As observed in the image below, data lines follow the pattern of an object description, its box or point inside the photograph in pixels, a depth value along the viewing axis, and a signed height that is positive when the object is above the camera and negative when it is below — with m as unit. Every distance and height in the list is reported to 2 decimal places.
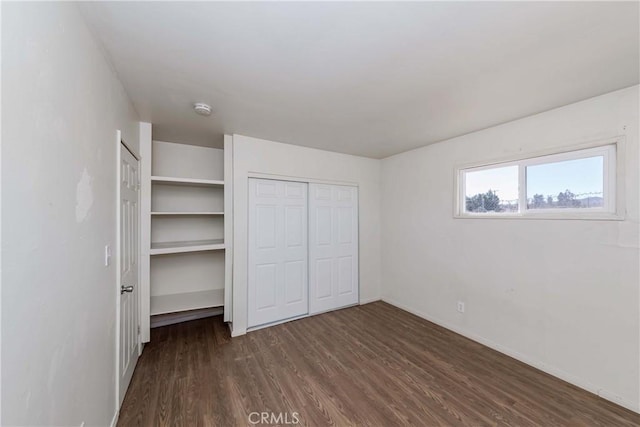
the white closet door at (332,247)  3.51 -0.50
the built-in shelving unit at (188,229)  3.15 -0.22
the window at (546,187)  2.00 +0.26
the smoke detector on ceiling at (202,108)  2.11 +0.92
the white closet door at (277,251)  3.08 -0.50
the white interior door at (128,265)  1.84 -0.44
